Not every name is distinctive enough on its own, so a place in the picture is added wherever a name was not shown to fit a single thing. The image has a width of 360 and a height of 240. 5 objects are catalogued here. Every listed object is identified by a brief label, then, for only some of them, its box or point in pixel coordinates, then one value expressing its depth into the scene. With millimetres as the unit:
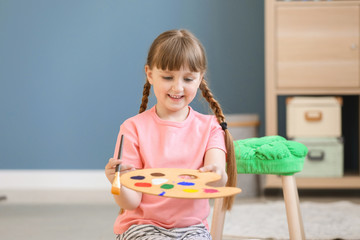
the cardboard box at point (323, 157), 3956
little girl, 2212
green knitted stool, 2600
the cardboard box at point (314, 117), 3964
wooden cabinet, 3985
